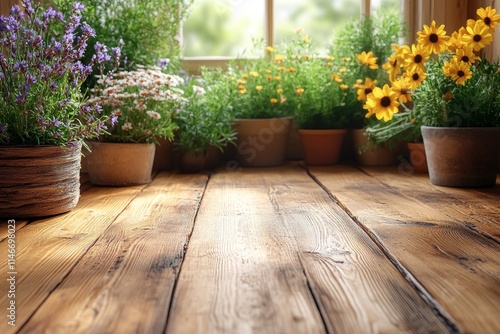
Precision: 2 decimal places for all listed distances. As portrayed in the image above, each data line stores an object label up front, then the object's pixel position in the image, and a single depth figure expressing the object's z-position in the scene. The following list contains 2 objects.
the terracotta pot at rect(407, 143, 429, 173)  3.32
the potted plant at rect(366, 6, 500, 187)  2.73
